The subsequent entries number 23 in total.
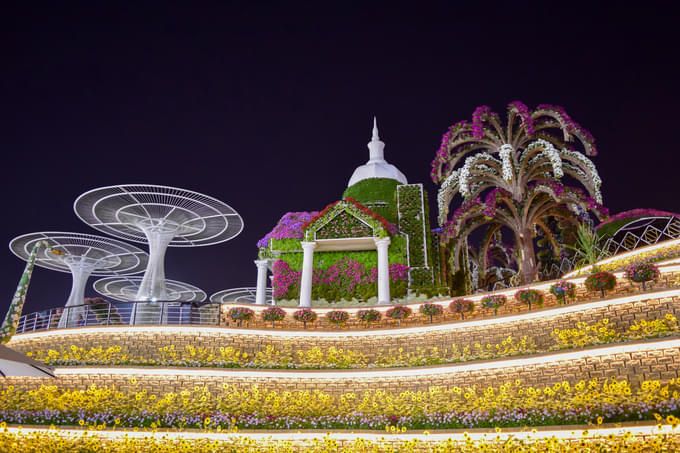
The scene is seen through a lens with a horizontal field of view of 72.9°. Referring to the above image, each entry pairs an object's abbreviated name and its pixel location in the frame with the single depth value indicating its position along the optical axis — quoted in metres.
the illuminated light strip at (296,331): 17.92
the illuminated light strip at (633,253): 20.45
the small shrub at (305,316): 21.31
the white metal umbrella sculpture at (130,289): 53.25
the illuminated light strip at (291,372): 16.22
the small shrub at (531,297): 18.42
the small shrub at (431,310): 20.23
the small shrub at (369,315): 21.12
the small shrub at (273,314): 21.09
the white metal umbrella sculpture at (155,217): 29.44
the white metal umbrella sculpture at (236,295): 57.22
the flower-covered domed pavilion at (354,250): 28.39
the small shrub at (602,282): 16.92
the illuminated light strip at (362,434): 11.52
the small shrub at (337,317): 21.11
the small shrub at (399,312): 21.05
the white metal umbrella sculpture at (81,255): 38.53
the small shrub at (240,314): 20.81
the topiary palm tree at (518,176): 25.28
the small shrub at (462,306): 19.72
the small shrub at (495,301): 19.08
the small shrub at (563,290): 17.69
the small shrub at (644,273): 15.98
